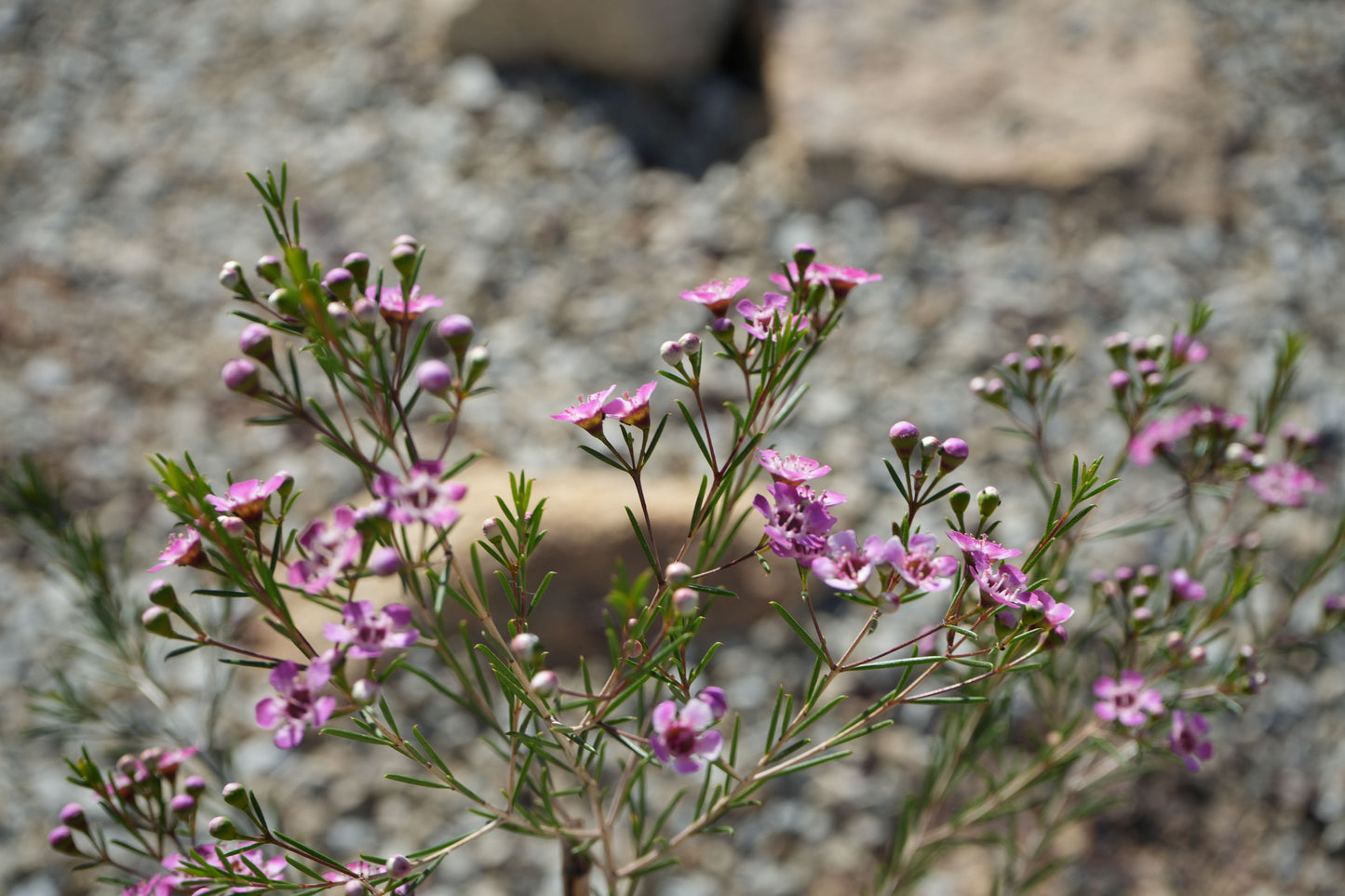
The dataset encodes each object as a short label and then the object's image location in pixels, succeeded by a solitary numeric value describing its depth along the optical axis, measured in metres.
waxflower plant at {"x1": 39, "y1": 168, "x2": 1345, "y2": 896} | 0.46
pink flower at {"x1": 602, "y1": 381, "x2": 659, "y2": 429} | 0.48
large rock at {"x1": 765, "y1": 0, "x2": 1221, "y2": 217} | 1.43
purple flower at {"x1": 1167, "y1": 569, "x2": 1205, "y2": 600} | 0.55
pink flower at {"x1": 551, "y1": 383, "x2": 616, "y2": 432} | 0.48
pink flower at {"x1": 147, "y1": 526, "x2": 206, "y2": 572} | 0.47
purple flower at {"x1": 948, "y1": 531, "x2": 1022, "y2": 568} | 0.47
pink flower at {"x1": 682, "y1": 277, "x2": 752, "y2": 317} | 0.50
